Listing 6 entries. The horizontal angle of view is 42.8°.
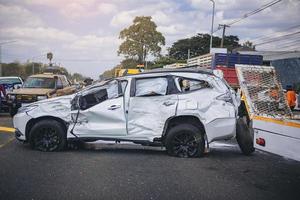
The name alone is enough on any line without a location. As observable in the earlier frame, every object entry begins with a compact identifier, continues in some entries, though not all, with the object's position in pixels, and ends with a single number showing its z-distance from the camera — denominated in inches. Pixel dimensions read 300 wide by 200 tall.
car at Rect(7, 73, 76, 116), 575.2
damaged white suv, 303.9
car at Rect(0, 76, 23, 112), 763.4
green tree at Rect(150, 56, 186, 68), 2594.0
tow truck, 206.1
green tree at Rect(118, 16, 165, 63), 2869.1
